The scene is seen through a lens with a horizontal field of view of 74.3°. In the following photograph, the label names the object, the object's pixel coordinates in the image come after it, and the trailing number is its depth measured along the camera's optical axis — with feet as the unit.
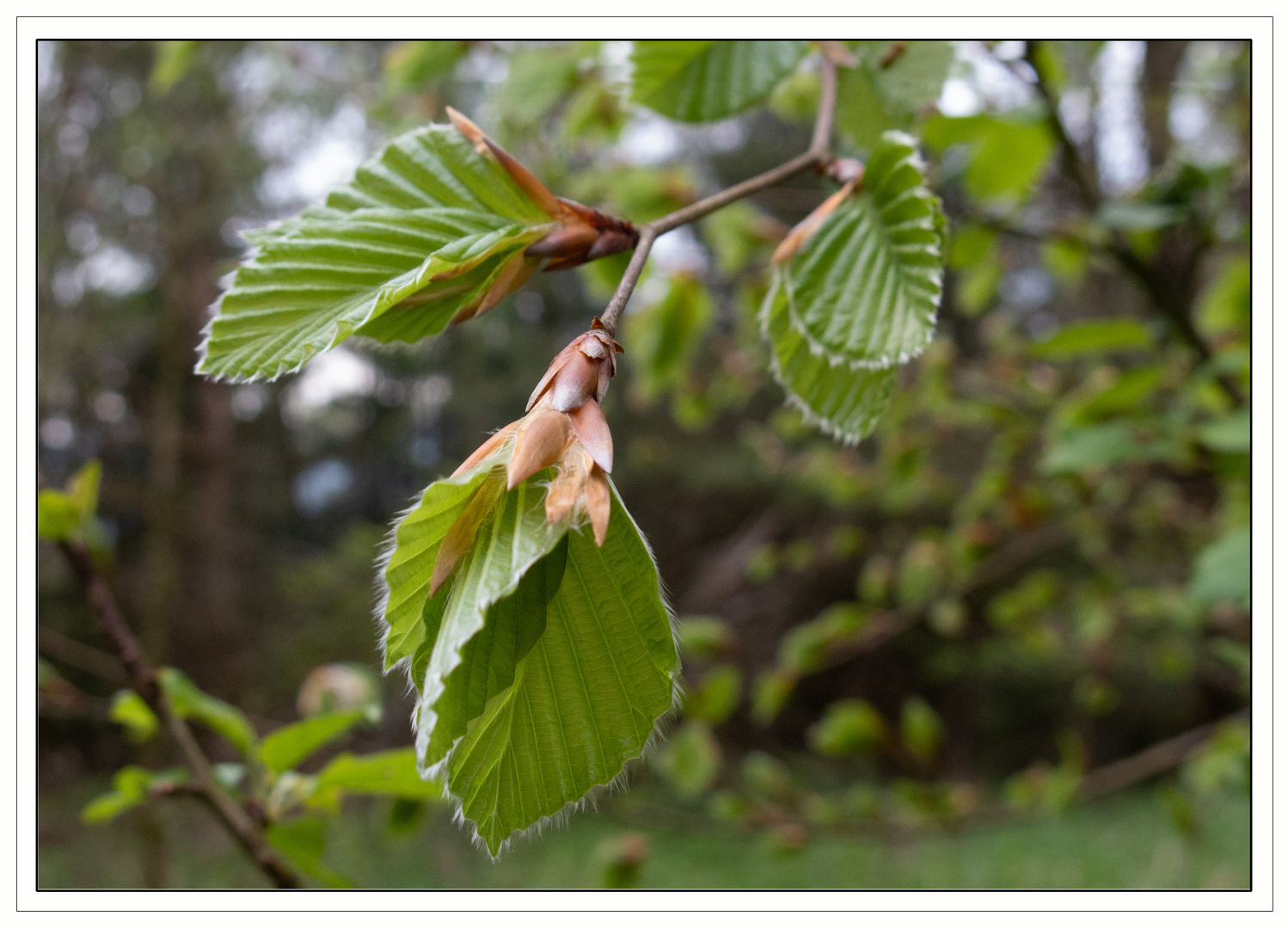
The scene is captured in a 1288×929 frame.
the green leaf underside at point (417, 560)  0.66
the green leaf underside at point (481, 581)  0.61
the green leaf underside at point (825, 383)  1.08
